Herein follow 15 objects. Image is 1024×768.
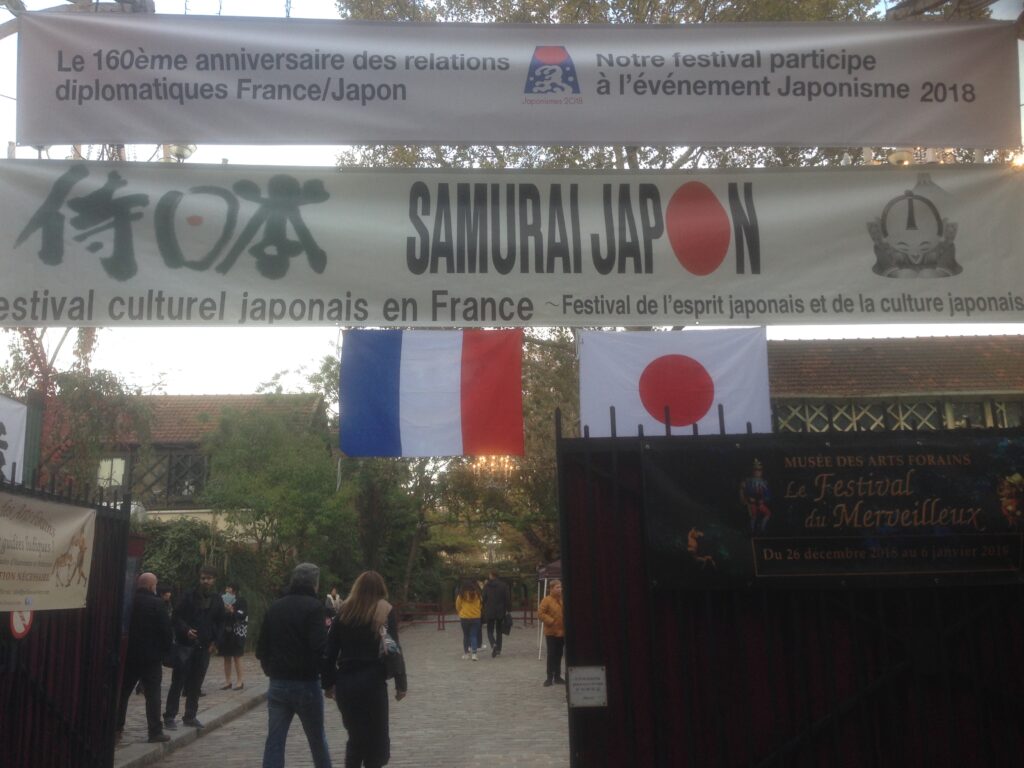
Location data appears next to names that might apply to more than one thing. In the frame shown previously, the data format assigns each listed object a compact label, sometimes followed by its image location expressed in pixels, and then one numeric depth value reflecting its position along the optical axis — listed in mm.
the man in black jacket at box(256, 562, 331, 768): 7641
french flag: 5660
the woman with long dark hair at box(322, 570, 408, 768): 7395
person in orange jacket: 16578
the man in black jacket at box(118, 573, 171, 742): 11266
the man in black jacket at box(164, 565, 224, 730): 12586
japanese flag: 6293
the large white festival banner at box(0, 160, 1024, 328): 5320
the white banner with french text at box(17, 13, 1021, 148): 5281
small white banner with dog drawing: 6355
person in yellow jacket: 23078
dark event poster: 5266
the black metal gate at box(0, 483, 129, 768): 6961
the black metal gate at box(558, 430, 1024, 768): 5270
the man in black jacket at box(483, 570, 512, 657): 24344
